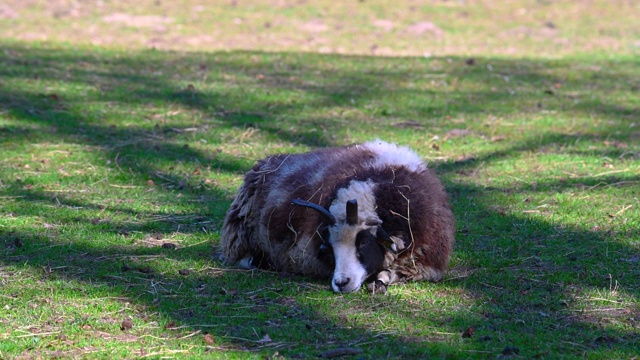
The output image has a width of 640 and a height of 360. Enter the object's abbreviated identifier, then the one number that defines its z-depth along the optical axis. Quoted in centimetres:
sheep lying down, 1261
